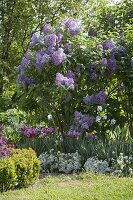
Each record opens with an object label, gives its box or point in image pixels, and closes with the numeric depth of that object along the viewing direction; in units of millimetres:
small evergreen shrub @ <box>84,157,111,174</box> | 7536
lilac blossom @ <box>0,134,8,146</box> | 7517
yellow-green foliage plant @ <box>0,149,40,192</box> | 6312
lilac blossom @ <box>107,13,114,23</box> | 10258
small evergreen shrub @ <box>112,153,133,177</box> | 7345
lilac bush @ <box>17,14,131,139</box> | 8531
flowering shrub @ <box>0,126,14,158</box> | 7062
